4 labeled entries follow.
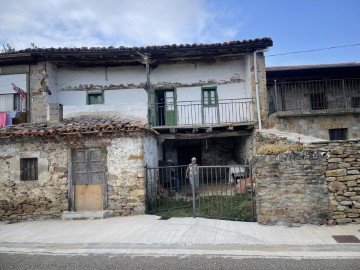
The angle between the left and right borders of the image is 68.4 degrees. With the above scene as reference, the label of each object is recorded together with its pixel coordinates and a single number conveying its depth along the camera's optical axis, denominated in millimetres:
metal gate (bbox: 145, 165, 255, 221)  7453
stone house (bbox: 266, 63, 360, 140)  12375
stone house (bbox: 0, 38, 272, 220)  8586
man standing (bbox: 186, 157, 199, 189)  7270
